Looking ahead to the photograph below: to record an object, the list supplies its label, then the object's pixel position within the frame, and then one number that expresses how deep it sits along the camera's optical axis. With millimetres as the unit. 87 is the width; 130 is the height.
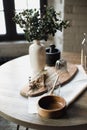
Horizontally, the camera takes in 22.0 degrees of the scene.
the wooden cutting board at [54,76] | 1374
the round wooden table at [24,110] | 1104
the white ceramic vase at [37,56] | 1578
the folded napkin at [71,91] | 1247
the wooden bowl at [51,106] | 1133
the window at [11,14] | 3018
